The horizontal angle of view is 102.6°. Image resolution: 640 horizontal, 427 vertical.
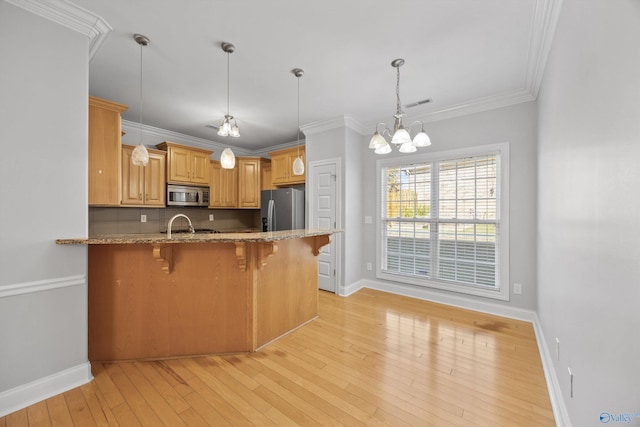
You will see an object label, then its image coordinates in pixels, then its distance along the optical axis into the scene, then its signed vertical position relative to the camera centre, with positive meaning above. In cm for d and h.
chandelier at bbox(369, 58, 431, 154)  211 +63
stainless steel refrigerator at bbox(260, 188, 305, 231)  444 +4
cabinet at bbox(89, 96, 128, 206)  302 +73
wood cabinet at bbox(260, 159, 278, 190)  545 +79
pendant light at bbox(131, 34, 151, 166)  226 +51
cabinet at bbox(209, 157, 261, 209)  513 +56
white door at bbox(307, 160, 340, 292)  410 +5
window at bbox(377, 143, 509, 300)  327 -11
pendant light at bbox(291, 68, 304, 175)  263 +50
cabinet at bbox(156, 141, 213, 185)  435 +86
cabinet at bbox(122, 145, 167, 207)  386 +49
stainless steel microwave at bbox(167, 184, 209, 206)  437 +30
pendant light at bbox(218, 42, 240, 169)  230 +71
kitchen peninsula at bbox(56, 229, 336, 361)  210 -73
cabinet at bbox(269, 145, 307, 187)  471 +86
